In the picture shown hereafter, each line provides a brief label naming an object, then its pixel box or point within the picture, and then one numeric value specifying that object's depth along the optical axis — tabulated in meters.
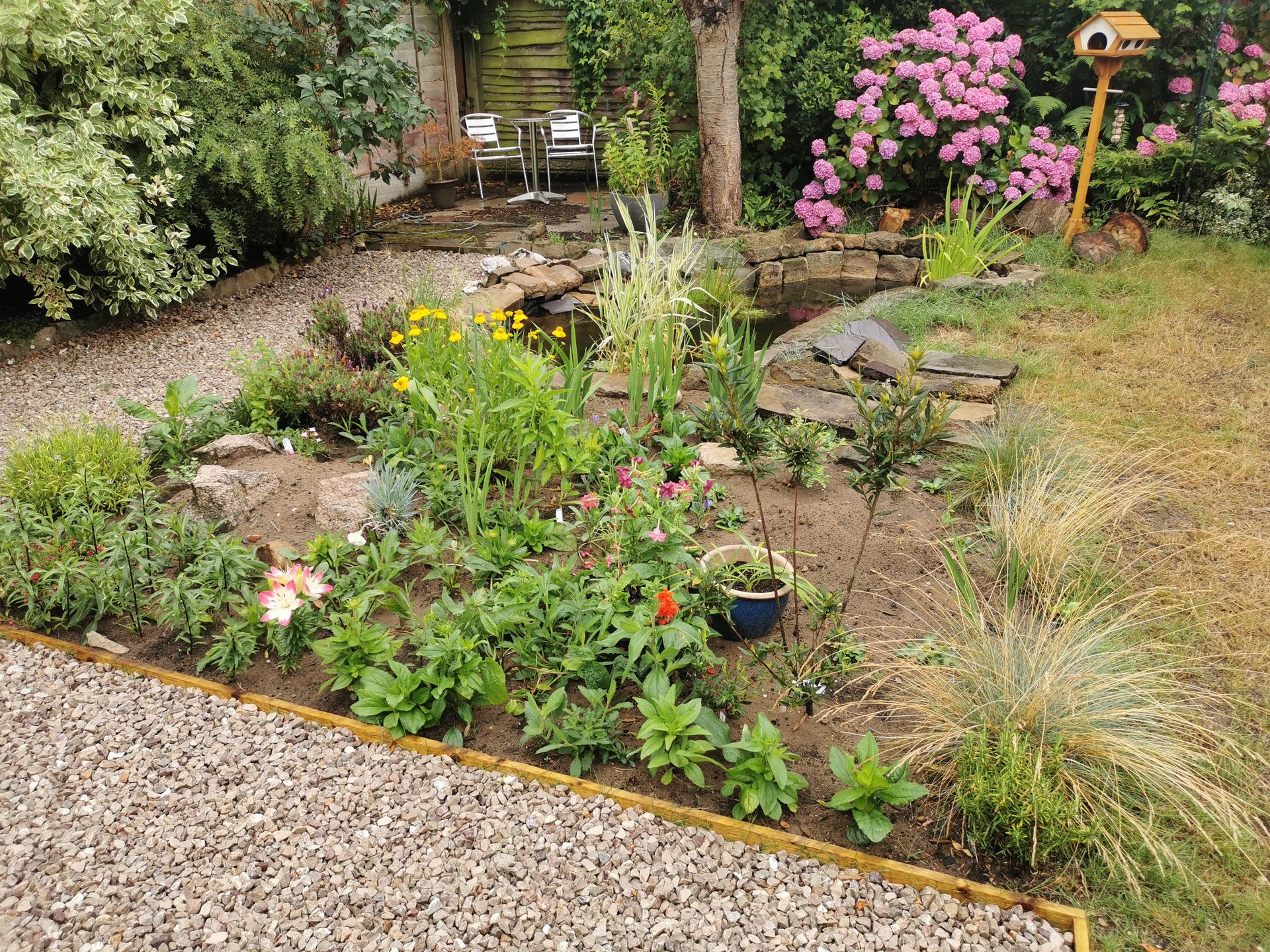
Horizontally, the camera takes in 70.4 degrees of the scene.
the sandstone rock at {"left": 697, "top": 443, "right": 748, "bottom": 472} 3.52
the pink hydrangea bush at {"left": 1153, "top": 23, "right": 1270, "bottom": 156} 6.58
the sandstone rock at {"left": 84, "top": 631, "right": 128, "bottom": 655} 2.59
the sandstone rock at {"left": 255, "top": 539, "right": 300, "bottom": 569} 2.74
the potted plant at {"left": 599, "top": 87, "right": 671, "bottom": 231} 7.53
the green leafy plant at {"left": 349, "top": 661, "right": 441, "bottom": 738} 2.21
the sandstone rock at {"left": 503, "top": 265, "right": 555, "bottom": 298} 6.08
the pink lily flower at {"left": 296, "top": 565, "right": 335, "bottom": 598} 2.26
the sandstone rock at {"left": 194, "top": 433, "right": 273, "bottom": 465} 3.48
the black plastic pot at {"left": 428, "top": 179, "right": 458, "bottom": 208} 9.05
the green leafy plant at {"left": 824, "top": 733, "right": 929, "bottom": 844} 1.88
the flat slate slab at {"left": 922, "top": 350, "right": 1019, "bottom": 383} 4.34
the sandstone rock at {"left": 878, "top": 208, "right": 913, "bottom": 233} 7.46
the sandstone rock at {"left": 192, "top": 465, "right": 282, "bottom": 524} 3.07
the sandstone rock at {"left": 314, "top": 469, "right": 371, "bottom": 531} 3.04
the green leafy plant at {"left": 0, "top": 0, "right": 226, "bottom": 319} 4.28
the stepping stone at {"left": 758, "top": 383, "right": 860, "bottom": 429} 3.87
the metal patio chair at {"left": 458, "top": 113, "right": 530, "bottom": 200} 9.38
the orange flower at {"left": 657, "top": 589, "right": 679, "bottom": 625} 2.15
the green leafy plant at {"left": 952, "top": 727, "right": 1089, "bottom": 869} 1.84
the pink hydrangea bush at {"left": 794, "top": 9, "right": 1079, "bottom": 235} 7.11
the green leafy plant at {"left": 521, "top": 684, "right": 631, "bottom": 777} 2.13
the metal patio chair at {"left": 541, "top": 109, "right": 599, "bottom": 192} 9.24
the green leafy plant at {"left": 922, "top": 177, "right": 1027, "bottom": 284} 6.09
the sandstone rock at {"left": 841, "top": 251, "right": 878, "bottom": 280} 6.85
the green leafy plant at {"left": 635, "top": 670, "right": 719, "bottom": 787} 2.01
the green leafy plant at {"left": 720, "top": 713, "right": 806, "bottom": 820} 1.95
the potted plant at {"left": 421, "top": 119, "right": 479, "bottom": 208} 9.07
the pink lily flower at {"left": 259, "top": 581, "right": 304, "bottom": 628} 2.26
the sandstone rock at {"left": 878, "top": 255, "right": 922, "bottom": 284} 6.66
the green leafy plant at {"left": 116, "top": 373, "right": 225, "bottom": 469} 3.47
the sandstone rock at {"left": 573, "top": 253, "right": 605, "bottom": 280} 6.58
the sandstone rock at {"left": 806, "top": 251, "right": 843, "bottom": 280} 6.89
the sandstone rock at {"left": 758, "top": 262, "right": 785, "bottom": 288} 6.73
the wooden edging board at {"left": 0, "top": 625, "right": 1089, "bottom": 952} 1.77
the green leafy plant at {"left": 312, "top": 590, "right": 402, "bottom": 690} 2.30
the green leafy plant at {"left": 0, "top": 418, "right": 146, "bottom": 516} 2.98
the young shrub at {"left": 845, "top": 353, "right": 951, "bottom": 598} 2.14
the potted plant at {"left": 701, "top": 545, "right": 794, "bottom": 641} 2.47
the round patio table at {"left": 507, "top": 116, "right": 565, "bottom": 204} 8.91
